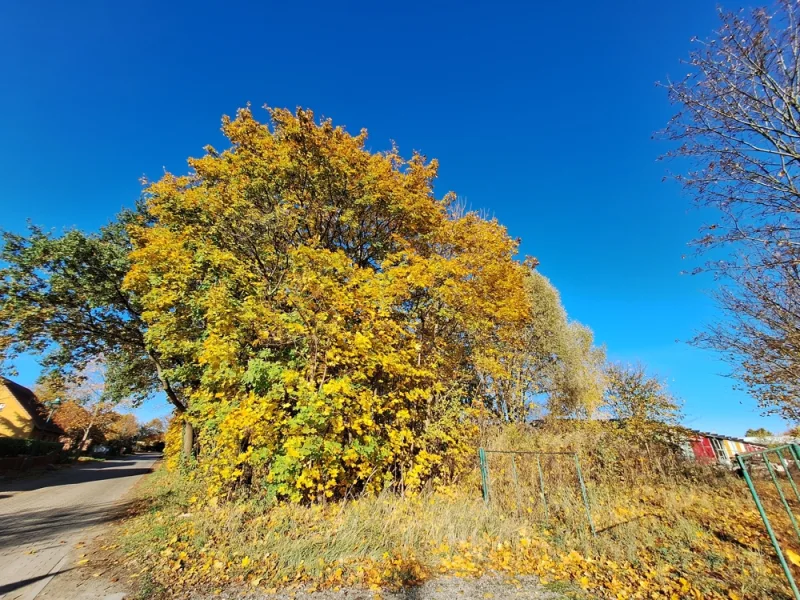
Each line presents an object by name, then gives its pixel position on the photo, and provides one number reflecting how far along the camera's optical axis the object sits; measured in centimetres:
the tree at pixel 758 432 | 2988
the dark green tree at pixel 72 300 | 1242
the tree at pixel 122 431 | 3872
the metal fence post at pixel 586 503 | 638
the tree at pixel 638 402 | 1118
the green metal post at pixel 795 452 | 410
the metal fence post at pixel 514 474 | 767
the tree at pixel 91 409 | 3224
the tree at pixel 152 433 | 5569
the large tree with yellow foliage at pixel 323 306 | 657
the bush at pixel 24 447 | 1973
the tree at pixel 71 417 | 3164
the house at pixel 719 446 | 1807
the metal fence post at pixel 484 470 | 787
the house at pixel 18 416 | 2844
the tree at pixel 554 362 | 1950
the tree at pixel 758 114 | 558
